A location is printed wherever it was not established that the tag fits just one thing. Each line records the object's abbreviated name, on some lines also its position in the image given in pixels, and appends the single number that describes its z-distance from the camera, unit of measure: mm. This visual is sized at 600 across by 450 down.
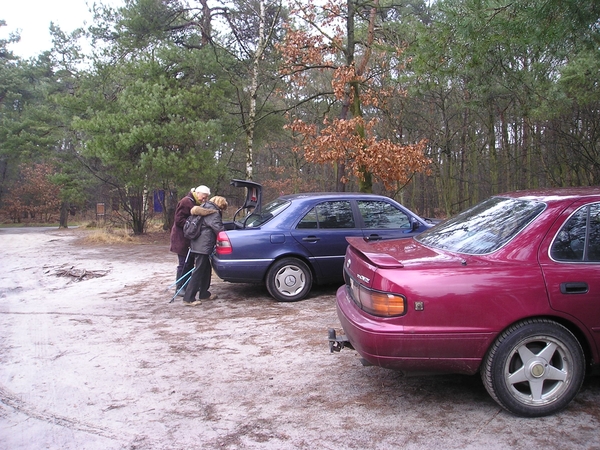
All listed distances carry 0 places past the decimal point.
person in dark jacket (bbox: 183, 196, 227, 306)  7156
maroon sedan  3377
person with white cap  7738
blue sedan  7086
